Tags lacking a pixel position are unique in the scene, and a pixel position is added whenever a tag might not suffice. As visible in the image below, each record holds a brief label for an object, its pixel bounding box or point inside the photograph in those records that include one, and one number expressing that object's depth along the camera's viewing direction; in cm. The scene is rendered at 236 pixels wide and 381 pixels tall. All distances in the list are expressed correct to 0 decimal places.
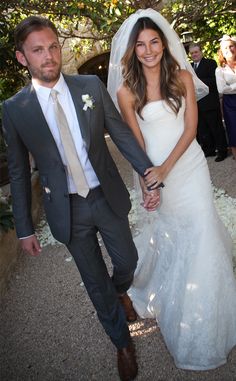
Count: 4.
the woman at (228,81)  546
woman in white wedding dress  258
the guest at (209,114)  645
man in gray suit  222
